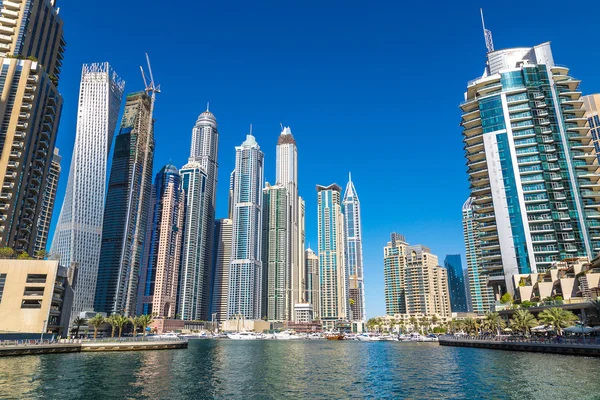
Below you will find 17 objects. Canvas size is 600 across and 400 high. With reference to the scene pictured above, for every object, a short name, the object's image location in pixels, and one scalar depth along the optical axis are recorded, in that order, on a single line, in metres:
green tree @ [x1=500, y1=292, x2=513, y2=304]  117.34
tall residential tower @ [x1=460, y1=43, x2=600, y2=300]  121.25
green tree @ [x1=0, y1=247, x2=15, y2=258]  104.06
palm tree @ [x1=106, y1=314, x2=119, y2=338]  134.21
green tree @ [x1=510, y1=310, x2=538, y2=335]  100.18
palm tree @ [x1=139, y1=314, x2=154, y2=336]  153.68
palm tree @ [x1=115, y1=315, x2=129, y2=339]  132.57
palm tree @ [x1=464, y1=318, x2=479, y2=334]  151.84
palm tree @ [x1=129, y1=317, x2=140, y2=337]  150.88
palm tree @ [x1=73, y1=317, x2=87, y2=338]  126.75
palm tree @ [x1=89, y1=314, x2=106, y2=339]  130.88
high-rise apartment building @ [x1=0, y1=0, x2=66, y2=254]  117.86
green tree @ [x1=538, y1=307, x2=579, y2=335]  87.33
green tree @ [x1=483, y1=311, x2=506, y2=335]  117.34
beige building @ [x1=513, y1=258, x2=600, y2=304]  92.12
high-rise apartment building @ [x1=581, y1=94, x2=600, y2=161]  186.38
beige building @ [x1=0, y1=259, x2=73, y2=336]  101.06
